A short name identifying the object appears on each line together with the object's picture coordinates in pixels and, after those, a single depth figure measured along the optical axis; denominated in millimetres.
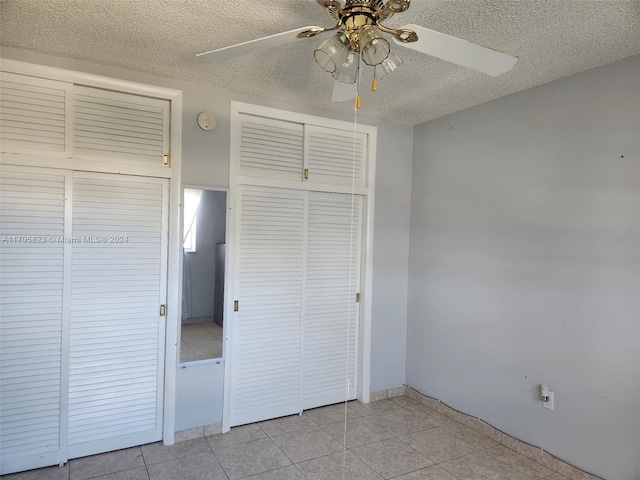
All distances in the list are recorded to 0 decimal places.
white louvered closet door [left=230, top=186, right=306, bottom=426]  3018
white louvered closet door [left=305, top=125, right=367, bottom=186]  3297
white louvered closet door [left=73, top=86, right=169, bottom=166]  2506
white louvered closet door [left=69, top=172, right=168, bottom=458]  2516
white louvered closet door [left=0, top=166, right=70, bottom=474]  2334
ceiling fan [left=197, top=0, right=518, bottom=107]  1384
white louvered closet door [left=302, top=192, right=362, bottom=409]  3322
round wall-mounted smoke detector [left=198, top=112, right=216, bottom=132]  2795
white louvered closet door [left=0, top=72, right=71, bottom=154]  2311
